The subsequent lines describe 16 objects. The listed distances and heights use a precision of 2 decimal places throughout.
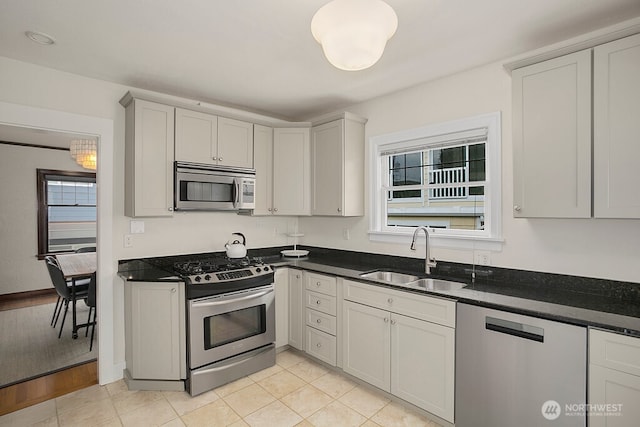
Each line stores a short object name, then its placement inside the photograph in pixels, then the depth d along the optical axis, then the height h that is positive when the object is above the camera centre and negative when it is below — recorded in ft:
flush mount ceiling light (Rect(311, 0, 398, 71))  4.52 +2.56
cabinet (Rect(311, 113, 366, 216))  10.64 +1.45
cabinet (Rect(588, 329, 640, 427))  4.93 -2.57
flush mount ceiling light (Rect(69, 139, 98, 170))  12.30 +2.19
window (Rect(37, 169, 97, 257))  17.47 +0.03
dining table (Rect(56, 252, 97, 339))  11.39 -2.09
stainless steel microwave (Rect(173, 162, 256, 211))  9.51 +0.70
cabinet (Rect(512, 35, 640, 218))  5.60 +1.41
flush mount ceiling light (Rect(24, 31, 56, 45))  6.79 +3.62
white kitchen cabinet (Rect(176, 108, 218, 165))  9.56 +2.19
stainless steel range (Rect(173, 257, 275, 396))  8.54 -3.02
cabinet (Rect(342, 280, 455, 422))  6.99 -3.12
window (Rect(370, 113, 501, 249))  8.32 +0.85
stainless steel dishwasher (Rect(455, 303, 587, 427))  5.44 -2.84
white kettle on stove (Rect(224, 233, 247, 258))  10.93 -1.28
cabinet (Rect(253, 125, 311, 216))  11.64 +1.38
